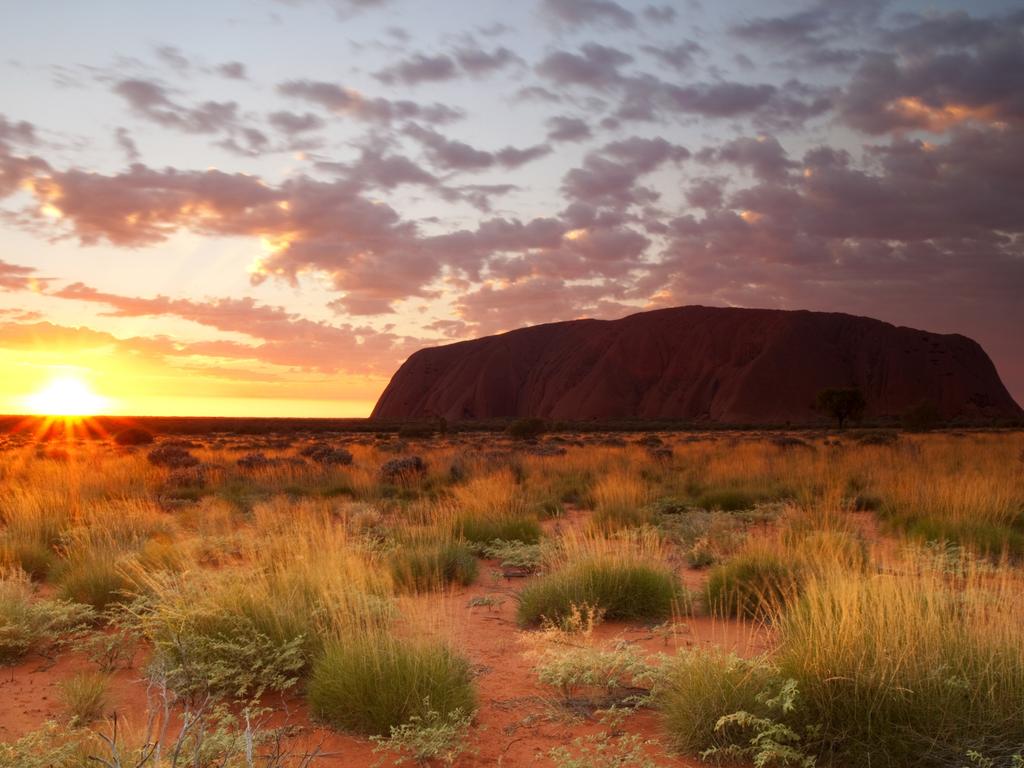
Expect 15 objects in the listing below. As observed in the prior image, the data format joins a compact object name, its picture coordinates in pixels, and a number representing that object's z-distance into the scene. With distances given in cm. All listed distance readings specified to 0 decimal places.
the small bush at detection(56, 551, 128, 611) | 696
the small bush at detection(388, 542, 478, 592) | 751
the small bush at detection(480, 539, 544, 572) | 877
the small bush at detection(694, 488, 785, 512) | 1377
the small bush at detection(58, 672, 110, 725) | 450
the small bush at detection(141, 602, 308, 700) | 481
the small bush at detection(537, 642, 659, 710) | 457
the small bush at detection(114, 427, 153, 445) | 3781
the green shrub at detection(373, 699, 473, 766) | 381
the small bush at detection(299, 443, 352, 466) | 2211
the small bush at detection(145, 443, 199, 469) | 2086
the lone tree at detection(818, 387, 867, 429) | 5284
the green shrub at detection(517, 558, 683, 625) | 643
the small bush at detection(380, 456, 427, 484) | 1789
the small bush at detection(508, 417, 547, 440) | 3981
